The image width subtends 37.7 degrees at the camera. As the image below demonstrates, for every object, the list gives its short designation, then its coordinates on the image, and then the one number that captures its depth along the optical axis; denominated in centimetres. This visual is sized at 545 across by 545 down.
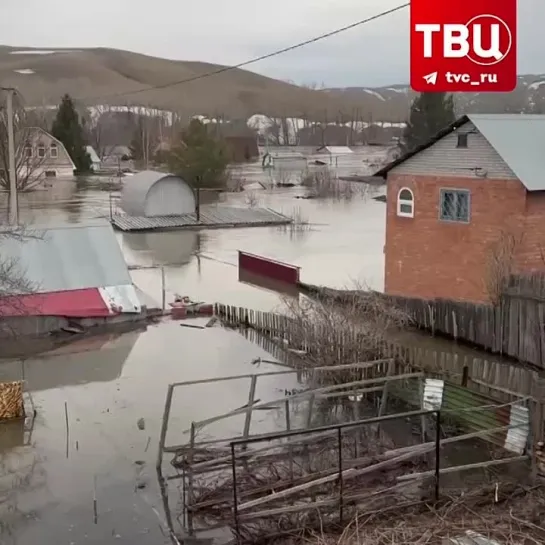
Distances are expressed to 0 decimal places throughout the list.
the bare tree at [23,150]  5772
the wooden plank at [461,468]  973
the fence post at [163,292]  2265
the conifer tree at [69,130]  8069
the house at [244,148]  11812
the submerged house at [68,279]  1975
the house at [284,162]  9569
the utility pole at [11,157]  2359
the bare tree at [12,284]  1739
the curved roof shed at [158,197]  4394
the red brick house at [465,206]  1988
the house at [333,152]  12612
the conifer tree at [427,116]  5991
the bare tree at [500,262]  1781
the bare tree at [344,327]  1481
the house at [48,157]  7344
